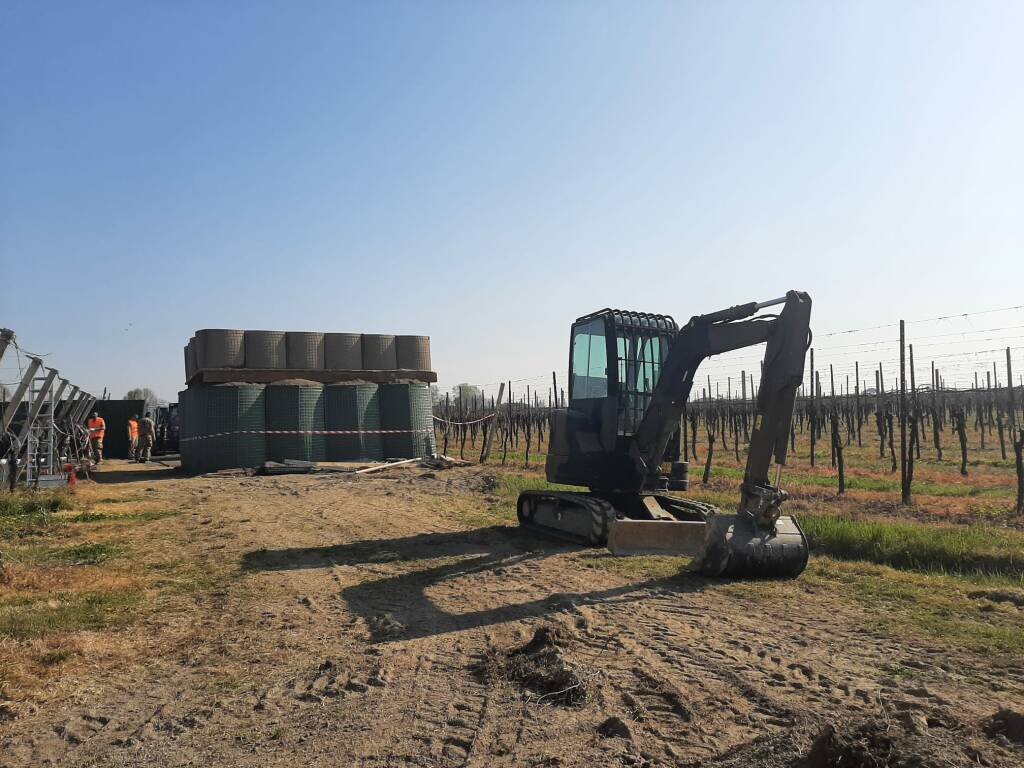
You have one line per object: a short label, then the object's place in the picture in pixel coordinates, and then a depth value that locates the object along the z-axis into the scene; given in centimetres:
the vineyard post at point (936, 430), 2327
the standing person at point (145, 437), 2725
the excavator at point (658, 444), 721
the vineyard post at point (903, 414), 1312
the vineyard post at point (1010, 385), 1866
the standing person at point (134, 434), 2705
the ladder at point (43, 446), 1368
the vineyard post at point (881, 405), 2402
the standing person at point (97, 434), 2339
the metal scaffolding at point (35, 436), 1230
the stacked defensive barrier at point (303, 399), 1911
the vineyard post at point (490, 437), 2289
